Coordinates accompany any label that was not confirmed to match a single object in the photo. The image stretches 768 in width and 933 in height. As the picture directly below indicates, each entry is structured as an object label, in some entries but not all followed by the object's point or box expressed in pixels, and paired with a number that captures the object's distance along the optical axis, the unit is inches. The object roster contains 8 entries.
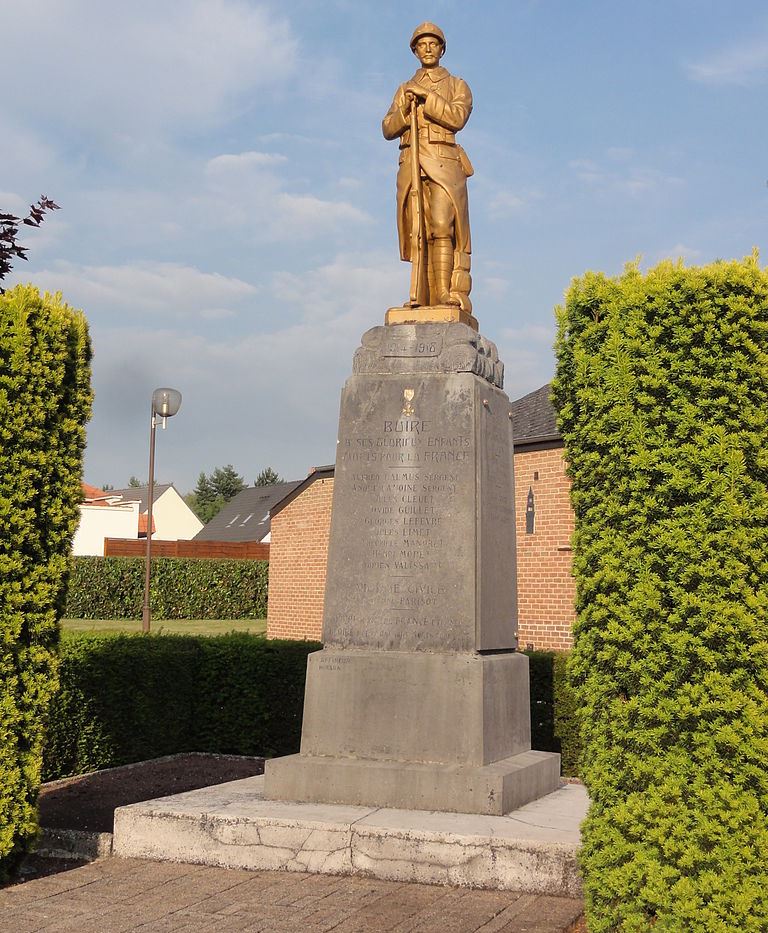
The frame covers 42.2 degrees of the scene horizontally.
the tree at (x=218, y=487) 3988.7
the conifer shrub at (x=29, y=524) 227.0
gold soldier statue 315.9
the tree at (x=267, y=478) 3940.7
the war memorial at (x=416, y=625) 241.8
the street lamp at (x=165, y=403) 775.1
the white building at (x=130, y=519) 2342.5
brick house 669.9
